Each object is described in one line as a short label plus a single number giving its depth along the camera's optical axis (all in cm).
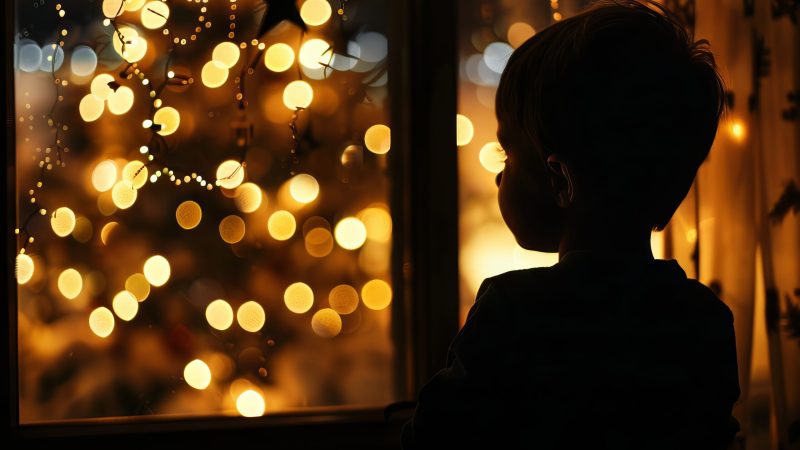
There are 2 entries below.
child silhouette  158
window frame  227
